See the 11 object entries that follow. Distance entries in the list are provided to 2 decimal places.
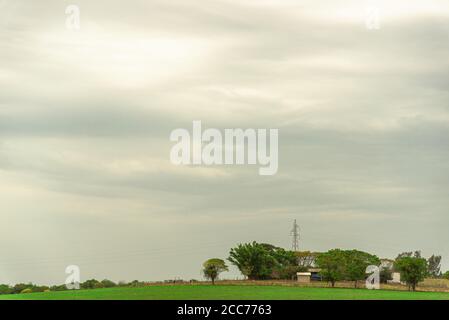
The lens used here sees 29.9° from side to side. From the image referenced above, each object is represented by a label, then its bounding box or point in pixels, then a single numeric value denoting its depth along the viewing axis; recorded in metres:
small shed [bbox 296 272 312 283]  118.26
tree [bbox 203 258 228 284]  108.98
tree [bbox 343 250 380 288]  110.31
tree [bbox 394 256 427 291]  104.31
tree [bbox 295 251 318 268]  125.76
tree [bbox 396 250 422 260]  109.56
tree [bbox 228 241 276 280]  116.06
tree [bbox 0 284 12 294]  99.12
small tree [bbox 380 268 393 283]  111.75
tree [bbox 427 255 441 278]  112.80
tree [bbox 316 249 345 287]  109.94
